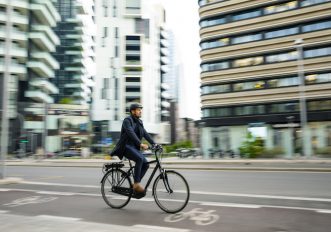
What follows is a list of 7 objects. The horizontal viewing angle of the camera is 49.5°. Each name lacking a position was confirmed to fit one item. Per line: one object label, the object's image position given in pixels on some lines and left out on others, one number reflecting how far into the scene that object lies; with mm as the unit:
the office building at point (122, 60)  85125
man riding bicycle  6297
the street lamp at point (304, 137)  31531
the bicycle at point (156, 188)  6004
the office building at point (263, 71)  40219
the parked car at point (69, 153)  48656
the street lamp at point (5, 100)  12086
